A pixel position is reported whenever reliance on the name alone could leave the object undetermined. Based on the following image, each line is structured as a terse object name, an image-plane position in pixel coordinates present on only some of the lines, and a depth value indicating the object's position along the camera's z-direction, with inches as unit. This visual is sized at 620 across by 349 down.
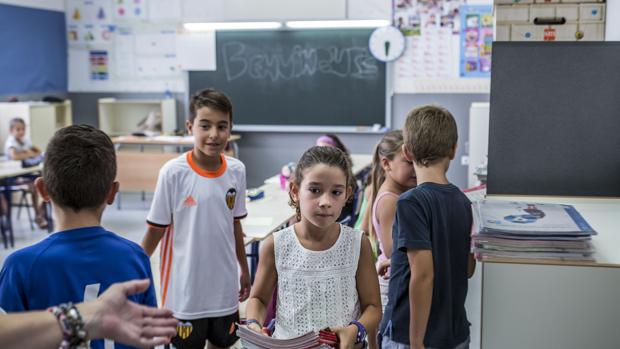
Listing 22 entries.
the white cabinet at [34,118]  277.7
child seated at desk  248.2
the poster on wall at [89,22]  313.7
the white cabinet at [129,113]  306.5
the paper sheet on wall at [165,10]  302.2
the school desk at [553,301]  63.5
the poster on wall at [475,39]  270.8
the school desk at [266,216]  133.8
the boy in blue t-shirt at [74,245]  51.6
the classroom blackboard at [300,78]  281.9
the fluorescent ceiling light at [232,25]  282.5
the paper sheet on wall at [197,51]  295.6
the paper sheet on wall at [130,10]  307.4
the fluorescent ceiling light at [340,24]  272.5
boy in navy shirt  69.8
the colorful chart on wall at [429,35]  275.6
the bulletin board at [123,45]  306.2
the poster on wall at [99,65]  317.4
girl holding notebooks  68.0
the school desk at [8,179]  217.8
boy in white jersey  94.0
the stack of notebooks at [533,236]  63.1
